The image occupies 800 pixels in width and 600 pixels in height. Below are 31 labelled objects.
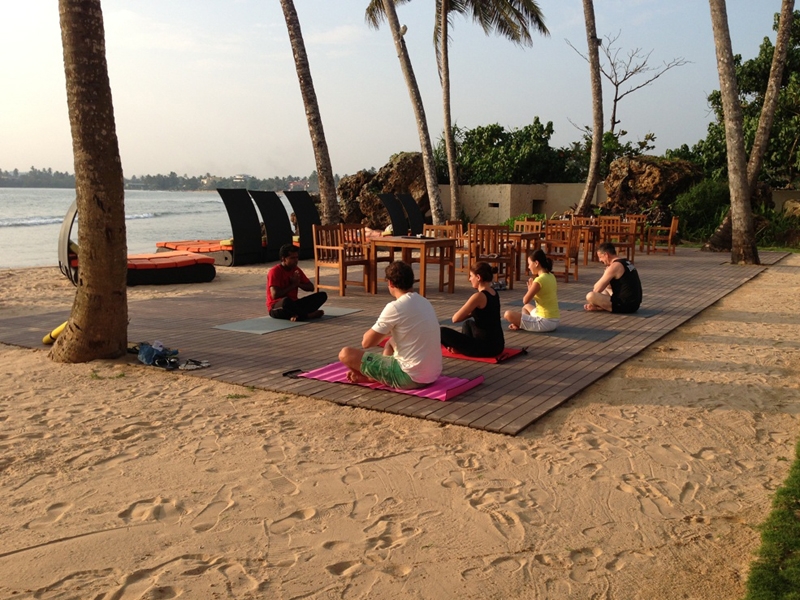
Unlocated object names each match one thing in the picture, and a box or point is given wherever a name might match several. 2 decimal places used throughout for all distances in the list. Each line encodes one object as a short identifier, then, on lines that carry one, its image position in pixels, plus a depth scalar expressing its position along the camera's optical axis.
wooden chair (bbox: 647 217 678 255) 17.30
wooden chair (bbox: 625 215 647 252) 17.89
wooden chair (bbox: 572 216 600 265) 14.56
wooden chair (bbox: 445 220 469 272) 12.22
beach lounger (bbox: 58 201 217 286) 12.04
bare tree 28.25
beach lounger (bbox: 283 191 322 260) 16.42
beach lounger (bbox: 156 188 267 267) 15.01
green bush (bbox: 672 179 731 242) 20.44
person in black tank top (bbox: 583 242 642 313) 8.89
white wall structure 24.09
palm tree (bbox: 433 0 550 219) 22.19
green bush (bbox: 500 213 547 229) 21.70
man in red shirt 8.37
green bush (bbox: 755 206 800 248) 19.62
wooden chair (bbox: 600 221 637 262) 14.84
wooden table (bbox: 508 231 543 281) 11.89
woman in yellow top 7.67
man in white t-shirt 5.07
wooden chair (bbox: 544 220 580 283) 12.22
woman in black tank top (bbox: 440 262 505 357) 6.02
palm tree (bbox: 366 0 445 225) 18.44
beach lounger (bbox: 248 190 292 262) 15.61
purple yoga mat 5.27
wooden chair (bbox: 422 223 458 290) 10.40
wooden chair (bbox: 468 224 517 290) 10.98
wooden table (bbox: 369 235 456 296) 9.85
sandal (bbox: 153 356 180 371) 6.18
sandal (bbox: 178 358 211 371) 6.16
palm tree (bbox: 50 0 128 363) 6.06
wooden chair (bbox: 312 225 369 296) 10.34
